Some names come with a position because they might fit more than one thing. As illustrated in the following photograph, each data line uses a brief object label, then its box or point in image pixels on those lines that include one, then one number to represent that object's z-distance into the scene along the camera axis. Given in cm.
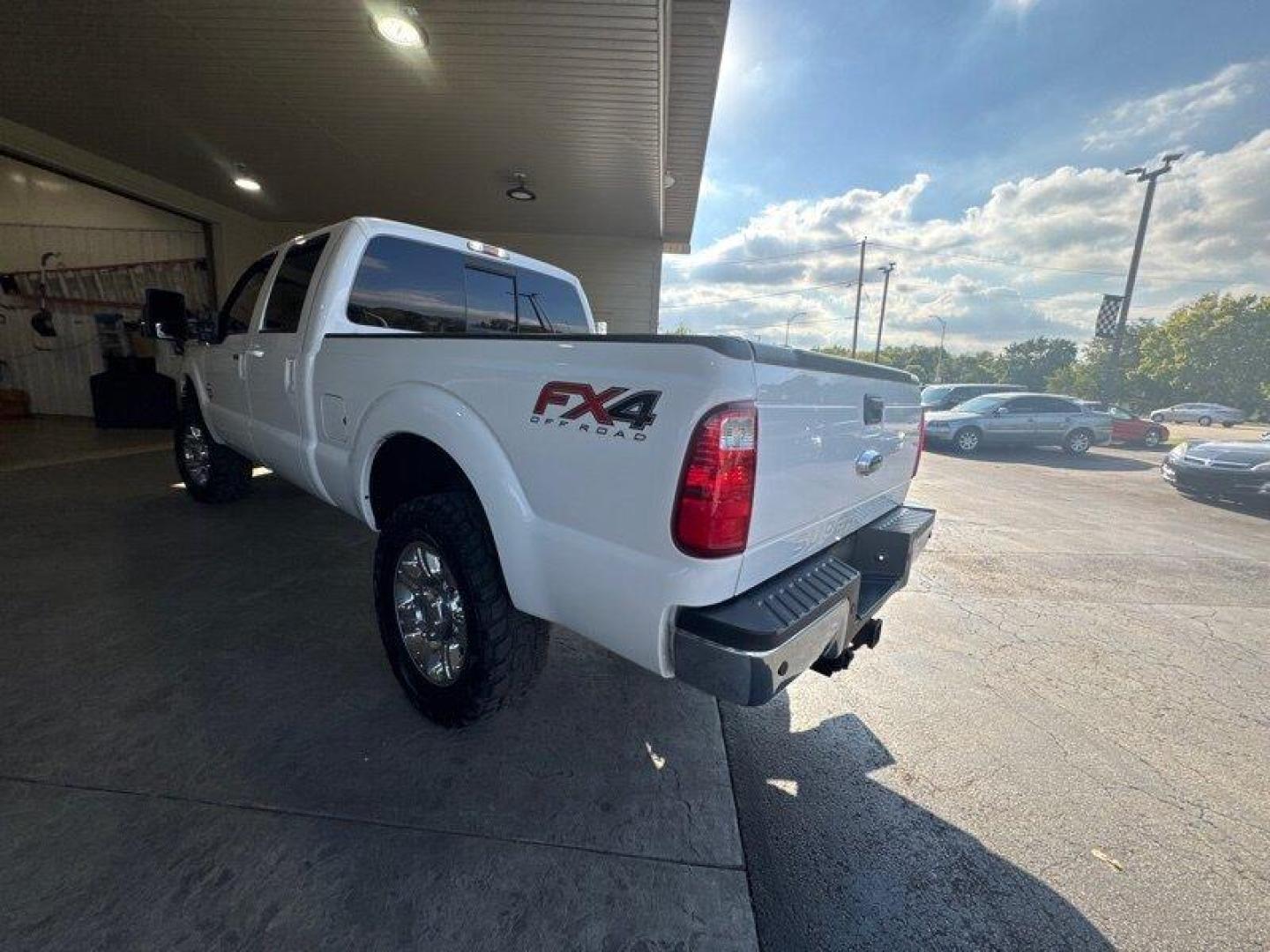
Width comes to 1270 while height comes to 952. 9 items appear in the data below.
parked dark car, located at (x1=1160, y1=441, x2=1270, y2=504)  777
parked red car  1603
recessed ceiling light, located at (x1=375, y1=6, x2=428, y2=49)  440
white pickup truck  139
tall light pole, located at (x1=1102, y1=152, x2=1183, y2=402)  1942
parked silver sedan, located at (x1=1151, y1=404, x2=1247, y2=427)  3725
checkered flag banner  2017
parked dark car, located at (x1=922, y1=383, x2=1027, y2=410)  1545
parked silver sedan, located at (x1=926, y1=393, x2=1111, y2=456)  1304
